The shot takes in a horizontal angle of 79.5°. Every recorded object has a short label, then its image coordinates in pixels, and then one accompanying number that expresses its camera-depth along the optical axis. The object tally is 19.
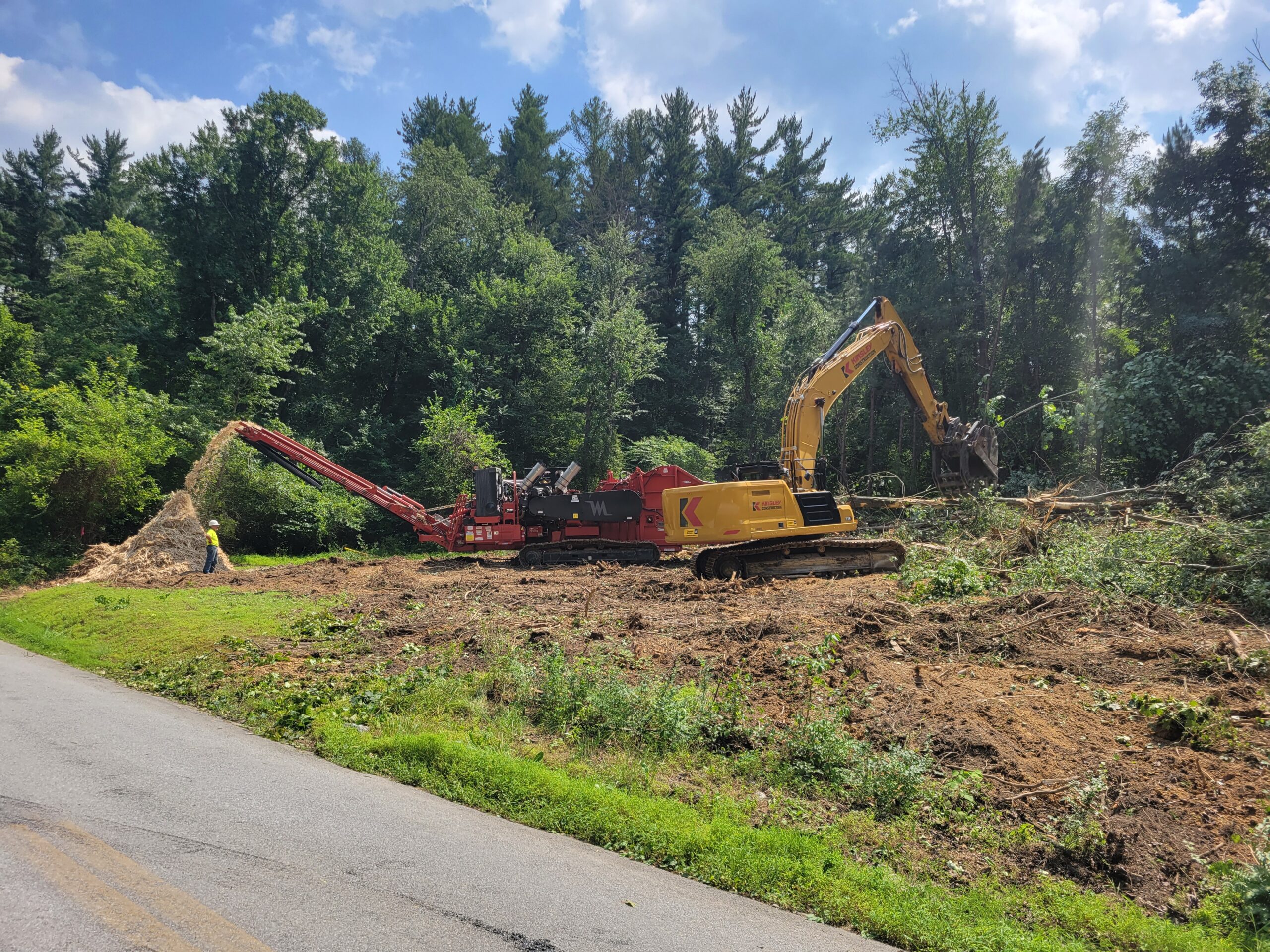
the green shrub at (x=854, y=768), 5.09
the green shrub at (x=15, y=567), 16.47
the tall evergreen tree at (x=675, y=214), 44.44
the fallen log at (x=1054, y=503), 14.54
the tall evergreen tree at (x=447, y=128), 49.19
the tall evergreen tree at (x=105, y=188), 43.50
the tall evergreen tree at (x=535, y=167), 49.47
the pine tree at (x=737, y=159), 47.78
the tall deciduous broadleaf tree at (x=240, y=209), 29.16
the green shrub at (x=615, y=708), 6.12
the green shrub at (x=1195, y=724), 5.64
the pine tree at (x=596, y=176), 48.22
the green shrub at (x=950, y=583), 11.08
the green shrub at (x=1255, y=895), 3.71
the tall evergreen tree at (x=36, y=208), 42.00
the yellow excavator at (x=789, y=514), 13.95
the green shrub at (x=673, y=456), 30.81
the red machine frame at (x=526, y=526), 16.59
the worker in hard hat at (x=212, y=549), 15.80
